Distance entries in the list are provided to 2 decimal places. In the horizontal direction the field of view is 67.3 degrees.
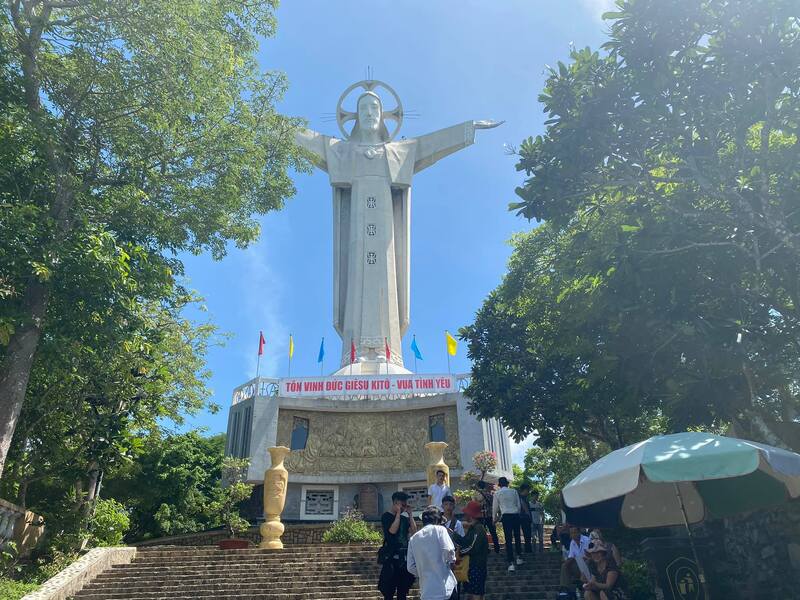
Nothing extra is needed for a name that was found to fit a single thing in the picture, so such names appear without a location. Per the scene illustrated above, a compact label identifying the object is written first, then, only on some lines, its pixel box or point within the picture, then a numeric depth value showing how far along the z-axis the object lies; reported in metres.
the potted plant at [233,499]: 17.30
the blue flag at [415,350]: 27.38
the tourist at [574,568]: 6.96
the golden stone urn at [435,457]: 13.45
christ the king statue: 28.58
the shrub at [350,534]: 13.35
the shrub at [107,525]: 13.09
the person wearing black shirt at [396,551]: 5.80
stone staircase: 8.99
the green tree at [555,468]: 20.49
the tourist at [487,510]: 9.88
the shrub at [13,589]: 8.58
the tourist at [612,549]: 6.52
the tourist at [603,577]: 6.26
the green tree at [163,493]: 23.25
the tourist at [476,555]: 5.89
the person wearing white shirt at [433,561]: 4.86
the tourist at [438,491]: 8.51
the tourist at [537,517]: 10.96
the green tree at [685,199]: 7.77
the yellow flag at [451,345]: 25.56
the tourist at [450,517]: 6.08
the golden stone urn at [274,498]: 13.30
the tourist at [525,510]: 9.95
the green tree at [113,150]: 7.78
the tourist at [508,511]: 9.45
